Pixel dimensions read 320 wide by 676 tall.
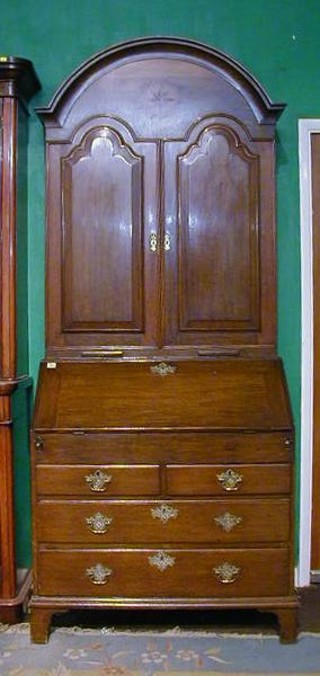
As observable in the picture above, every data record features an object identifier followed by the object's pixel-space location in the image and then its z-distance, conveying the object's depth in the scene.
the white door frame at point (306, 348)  2.56
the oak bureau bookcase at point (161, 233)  2.33
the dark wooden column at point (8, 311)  2.24
